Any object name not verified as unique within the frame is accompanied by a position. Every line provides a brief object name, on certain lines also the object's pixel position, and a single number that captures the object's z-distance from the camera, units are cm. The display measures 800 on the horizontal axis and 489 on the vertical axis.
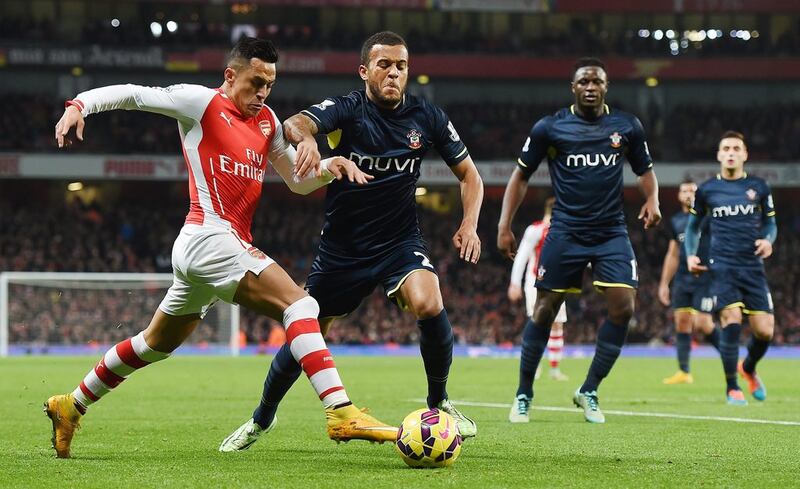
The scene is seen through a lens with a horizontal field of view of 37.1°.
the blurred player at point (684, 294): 1507
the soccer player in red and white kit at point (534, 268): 1609
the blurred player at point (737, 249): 1173
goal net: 2702
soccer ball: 562
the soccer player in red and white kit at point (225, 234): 588
